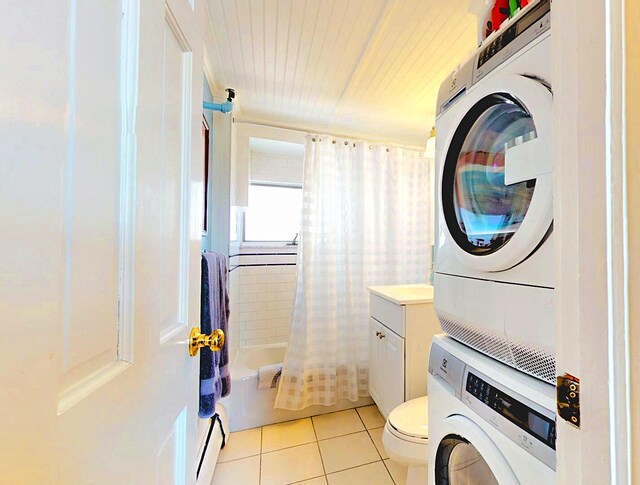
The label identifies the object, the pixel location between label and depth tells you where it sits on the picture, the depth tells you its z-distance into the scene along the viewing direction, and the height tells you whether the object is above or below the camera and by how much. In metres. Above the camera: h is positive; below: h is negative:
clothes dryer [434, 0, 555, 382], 0.58 +0.13
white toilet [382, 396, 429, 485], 1.05 -0.76
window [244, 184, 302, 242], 2.66 +0.33
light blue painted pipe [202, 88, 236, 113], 1.39 +0.71
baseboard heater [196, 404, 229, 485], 1.32 -1.05
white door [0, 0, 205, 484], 0.23 +0.01
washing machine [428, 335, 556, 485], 0.56 -0.41
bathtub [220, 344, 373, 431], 1.77 -1.05
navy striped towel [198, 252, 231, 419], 1.13 -0.37
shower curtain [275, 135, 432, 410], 1.95 -0.03
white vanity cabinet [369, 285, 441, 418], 1.50 -0.55
